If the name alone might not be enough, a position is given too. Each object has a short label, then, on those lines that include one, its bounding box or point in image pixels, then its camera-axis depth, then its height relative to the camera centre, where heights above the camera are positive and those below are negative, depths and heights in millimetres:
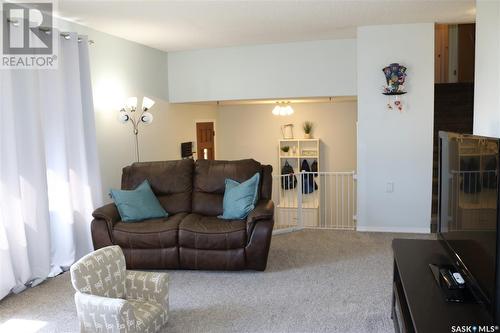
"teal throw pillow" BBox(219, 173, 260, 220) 4396 -695
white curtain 3635 -302
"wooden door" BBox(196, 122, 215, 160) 7965 -130
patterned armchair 2611 -1064
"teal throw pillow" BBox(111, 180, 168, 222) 4379 -730
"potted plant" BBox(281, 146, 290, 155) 8461 -354
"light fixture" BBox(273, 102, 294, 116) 7695 +384
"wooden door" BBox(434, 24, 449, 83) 7574 +1298
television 1862 -425
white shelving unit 7773 -1138
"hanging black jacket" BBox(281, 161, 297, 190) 8305 -804
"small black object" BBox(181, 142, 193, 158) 7116 -270
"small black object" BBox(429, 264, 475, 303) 2152 -850
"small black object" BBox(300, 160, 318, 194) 8262 -998
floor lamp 5387 +261
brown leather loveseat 4066 -1013
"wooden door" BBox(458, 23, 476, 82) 7344 +1254
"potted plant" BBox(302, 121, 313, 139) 8367 +33
